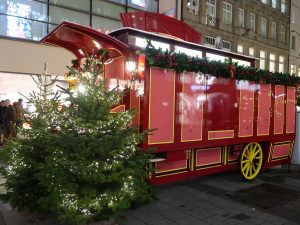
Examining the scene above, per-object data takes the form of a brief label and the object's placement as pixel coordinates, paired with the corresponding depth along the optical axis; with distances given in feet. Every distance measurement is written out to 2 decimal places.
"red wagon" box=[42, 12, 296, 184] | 14.87
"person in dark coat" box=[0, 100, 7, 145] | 32.25
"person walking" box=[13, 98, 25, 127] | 32.90
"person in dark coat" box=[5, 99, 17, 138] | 32.05
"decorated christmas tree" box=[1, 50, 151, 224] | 11.22
